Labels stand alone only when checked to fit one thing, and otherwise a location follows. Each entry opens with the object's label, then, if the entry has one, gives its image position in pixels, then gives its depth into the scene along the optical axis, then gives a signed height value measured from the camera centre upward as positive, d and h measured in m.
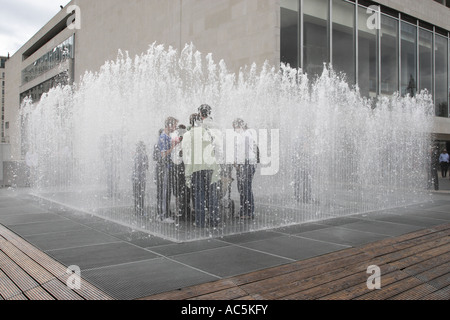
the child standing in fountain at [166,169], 6.45 -0.02
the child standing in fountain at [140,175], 7.21 -0.13
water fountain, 8.63 +0.88
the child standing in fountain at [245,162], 6.77 +0.10
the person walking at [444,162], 18.22 +0.23
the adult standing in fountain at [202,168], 5.79 +0.00
